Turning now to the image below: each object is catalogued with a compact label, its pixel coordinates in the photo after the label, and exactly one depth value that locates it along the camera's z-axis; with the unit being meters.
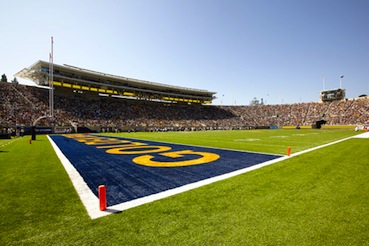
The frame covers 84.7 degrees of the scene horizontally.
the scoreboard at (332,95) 70.81
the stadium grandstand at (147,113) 37.99
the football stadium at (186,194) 3.01
